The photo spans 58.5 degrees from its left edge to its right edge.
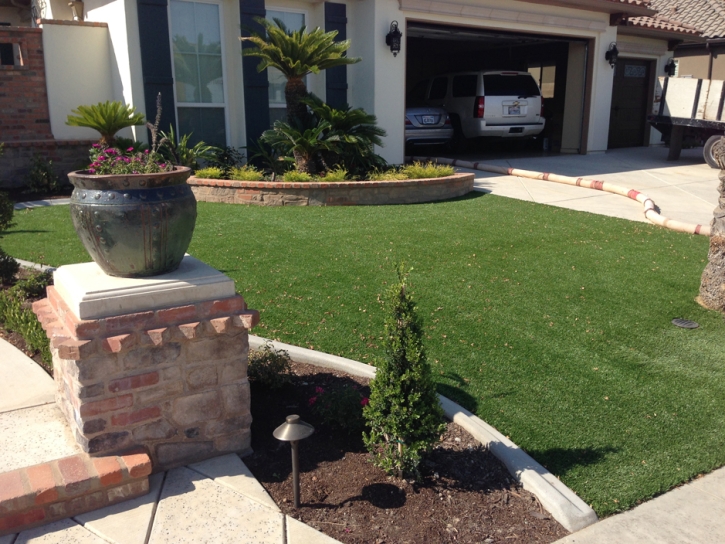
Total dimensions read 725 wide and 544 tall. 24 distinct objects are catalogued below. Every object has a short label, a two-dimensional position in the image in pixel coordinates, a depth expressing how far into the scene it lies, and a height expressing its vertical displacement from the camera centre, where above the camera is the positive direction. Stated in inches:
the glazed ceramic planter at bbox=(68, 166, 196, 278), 131.9 -23.4
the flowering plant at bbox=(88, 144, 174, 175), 138.9 -13.0
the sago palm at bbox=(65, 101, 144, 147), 403.2 -10.6
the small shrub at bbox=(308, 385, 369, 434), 152.5 -70.8
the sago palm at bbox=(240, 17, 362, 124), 412.2 +31.3
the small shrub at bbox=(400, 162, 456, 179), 440.8 -46.4
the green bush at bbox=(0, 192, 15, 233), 240.2 -39.7
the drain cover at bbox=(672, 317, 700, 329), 219.7 -73.5
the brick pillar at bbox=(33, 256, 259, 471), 127.9 -53.1
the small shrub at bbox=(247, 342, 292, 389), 169.8 -68.3
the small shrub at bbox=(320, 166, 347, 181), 413.0 -45.9
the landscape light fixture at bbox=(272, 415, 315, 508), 124.8 -62.4
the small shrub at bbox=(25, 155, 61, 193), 433.7 -49.6
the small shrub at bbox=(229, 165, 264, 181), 418.3 -46.0
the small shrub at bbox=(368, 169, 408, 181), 430.3 -48.1
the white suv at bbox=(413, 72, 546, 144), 634.2 -2.1
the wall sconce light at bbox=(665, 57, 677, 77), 772.0 +40.4
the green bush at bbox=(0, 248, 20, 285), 243.9 -61.3
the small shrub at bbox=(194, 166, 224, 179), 422.0 -45.3
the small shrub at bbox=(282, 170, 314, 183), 407.5 -46.0
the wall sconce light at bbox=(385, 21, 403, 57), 508.4 +48.7
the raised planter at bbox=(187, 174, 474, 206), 397.1 -55.0
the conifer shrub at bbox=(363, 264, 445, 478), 131.3 -58.0
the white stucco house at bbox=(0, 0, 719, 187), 437.1 +35.6
